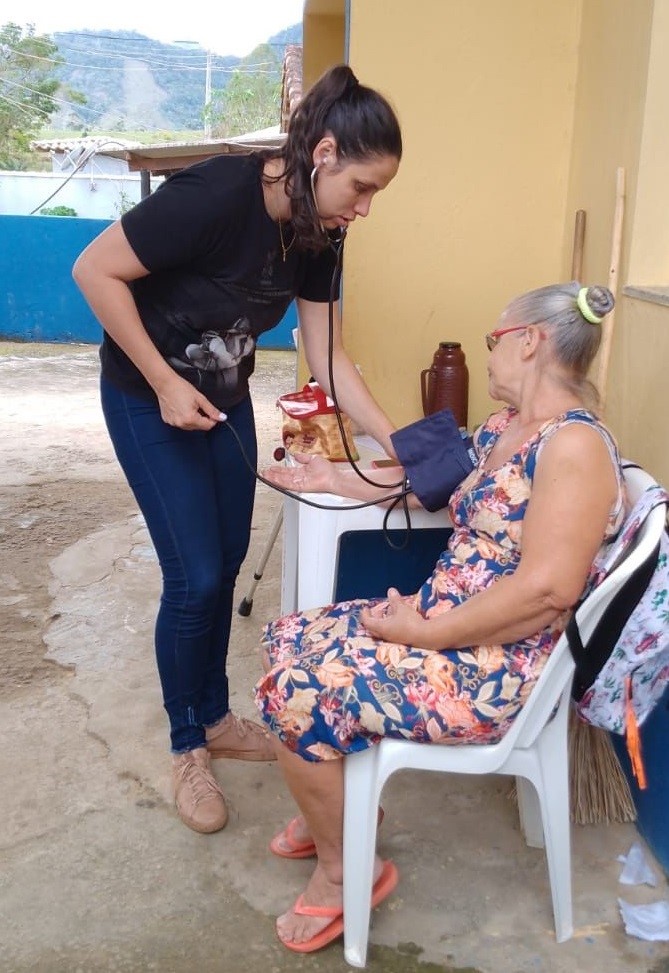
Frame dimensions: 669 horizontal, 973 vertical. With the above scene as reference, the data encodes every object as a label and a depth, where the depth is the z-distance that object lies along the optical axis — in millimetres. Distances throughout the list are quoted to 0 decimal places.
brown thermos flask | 2844
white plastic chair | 1655
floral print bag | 1557
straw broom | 2105
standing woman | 1758
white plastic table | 2143
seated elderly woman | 1557
